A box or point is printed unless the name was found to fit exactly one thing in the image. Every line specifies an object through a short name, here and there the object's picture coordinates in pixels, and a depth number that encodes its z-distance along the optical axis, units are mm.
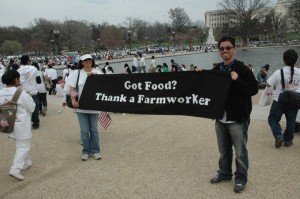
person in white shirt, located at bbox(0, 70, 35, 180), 5344
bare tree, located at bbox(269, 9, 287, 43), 92312
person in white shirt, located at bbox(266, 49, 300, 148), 6035
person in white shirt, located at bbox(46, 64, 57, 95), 16047
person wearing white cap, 6043
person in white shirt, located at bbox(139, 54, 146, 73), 23605
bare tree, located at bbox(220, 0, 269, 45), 84000
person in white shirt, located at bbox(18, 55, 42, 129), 8459
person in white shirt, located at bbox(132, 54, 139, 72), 23309
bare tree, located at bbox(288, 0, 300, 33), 82875
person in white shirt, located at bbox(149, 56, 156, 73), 20531
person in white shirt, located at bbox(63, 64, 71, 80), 15653
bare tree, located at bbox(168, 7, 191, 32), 120875
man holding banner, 4223
